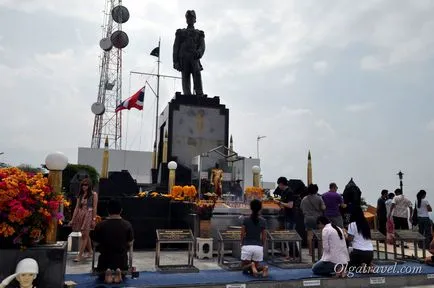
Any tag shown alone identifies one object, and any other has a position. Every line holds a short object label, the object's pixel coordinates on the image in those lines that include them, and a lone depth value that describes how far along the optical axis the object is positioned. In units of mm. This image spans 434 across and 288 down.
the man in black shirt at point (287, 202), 9641
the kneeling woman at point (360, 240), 7614
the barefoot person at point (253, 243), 7285
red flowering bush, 5410
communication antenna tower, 46438
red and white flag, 25581
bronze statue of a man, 17969
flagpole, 37175
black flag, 34562
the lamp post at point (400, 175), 25125
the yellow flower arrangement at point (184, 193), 11461
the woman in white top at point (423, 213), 11573
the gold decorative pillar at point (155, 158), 20109
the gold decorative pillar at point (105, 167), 15930
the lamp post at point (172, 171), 14912
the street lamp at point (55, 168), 6195
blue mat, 6438
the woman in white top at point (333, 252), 7203
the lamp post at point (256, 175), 13773
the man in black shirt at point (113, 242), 6480
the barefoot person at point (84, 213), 8656
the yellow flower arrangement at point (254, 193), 11570
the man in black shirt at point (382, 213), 12844
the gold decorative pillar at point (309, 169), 15207
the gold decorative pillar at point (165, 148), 16797
